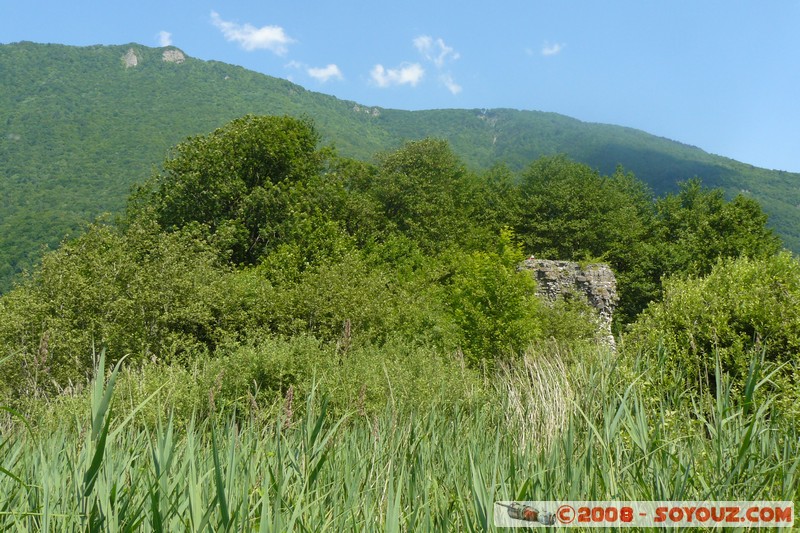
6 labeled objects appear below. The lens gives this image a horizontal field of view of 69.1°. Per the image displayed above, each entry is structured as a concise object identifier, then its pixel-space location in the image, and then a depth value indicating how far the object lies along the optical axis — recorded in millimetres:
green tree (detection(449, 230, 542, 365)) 15685
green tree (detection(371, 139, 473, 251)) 29844
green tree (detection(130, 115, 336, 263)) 24688
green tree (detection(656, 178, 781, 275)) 27047
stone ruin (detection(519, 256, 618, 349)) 21234
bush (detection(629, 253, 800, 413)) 7020
